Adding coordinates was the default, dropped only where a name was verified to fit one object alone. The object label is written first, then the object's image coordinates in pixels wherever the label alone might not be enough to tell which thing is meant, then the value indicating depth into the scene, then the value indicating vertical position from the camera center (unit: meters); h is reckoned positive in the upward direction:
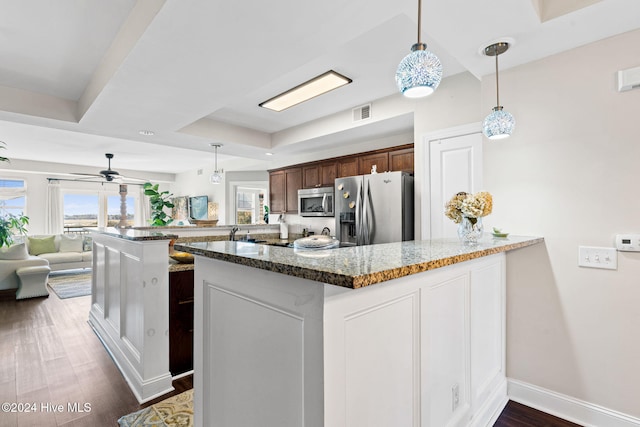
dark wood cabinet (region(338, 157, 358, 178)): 4.14 +0.69
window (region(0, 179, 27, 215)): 7.06 +0.54
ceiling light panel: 2.84 +1.30
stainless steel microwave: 4.37 +0.21
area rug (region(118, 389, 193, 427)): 1.83 -1.27
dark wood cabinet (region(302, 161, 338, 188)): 4.48 +0.64
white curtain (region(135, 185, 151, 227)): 9.27 +0.27
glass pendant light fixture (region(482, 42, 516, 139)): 1.84 +0.57
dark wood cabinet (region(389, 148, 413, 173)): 3.47 +0.65
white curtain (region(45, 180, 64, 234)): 7.60 +0.20
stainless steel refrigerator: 3.15 +0.07
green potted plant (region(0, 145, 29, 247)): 4.07 -0.13
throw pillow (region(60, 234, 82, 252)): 6.64 -0.58
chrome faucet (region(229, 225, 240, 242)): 3.99 -0.23
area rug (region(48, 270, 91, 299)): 4.90 -1.23
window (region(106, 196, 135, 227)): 8.82 +0.21
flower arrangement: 1.71 +0.04
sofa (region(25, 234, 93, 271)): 6.20 -0.70
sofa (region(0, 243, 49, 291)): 4.53 -0.70
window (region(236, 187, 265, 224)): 7.41 +0.28
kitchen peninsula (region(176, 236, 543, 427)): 0.89 -0.45
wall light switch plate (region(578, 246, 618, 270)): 1.76 -0.27
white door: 2.66 +0.39
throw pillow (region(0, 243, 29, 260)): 4.62 -0.53
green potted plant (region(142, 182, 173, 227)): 6.27 +0.30
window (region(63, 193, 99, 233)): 8.02 +0.18
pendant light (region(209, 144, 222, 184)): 4.92 +0.64
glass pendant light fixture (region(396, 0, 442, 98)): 1.23 +0.61
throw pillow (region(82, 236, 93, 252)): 6.83 -0.61
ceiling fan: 6.14 +0.91
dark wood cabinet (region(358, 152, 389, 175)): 3.74 +0.69
